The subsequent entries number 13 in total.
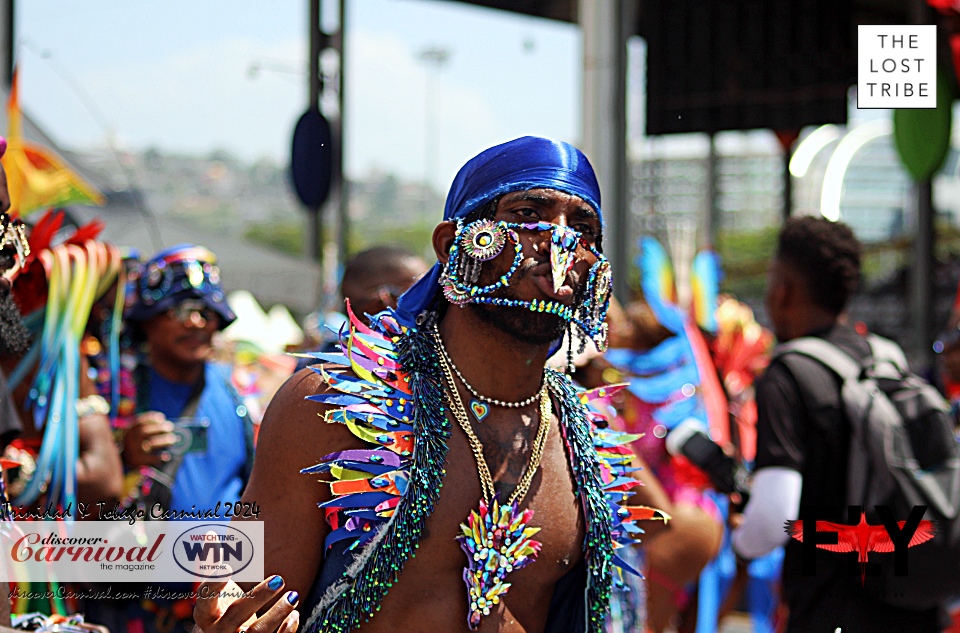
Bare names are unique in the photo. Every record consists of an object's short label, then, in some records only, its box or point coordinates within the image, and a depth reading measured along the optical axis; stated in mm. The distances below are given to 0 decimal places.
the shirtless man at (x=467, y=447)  2545
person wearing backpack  3979
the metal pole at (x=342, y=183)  11961
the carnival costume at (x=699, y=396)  6562
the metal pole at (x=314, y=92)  11337
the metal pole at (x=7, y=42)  10523
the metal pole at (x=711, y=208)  16141
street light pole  35219
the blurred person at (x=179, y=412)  4395
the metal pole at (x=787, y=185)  15055
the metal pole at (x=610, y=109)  8953
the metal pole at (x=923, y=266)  12258
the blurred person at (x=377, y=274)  4730
